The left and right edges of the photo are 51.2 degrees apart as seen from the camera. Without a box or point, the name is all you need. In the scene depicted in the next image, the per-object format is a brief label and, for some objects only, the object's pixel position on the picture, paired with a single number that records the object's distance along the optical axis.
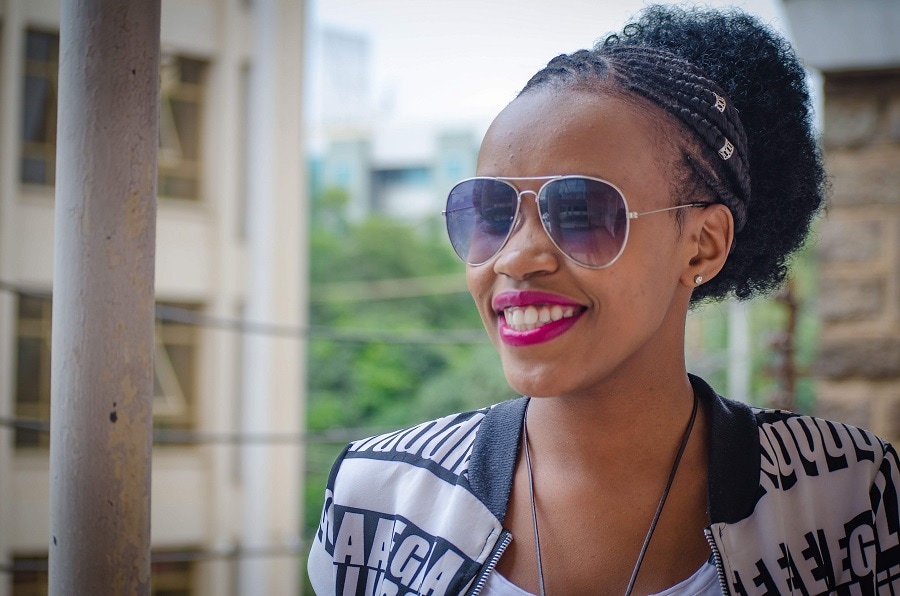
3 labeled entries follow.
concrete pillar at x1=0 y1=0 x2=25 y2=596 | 12.38
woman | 1.36
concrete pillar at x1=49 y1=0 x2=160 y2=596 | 1.17
